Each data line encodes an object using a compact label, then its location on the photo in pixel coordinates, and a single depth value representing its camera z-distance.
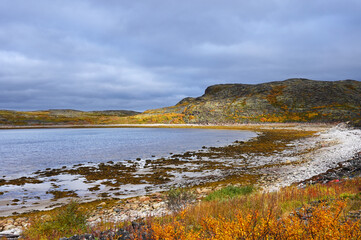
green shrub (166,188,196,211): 10.37
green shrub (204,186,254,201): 10.52
